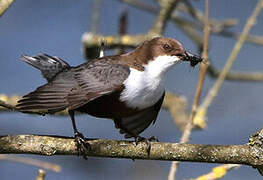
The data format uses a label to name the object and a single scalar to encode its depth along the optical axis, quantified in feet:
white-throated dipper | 26.89
